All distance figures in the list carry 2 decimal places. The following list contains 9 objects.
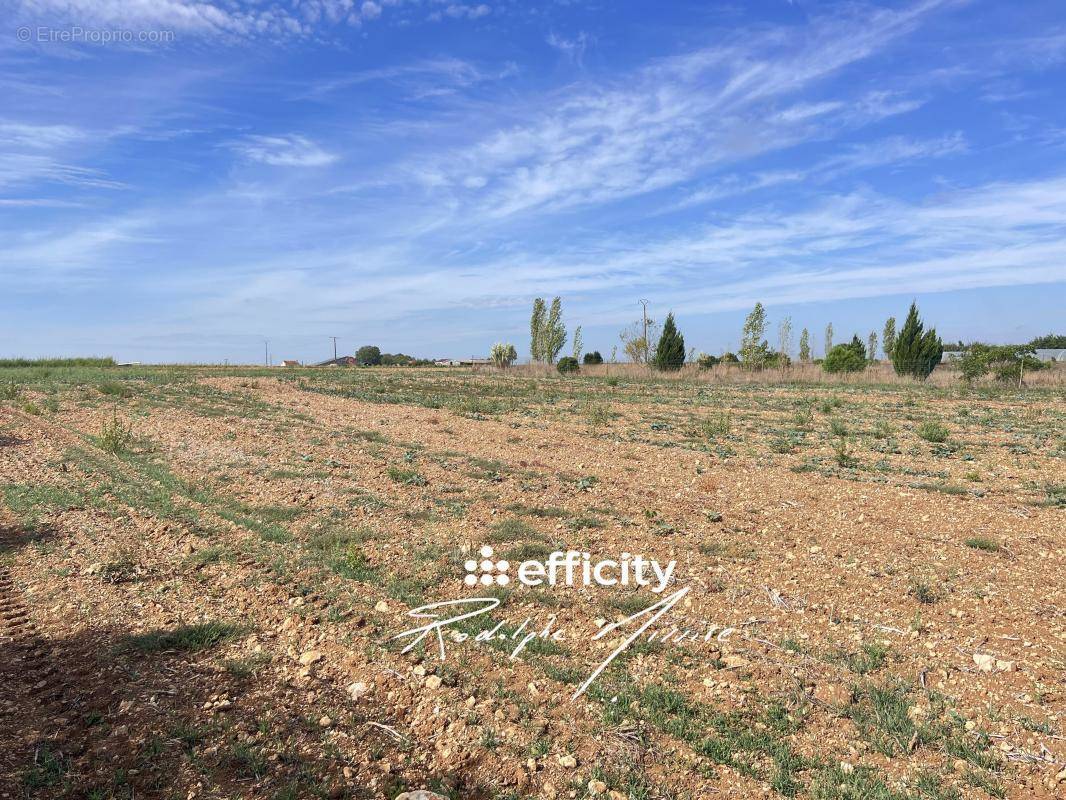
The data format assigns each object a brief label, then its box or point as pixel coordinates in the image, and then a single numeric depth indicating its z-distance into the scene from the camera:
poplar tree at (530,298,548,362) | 53.50
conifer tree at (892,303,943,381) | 34.09
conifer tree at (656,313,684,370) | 40.69
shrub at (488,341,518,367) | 54.50
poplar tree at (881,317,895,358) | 57.72
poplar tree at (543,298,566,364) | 52.66
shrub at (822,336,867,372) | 36.19
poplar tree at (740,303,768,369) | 40.06
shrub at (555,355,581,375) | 43.69
